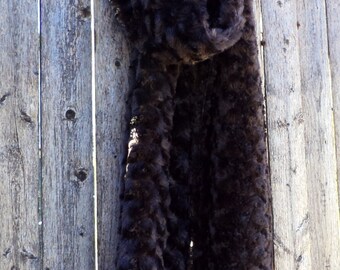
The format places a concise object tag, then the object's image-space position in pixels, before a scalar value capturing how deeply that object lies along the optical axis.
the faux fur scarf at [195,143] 1.63
